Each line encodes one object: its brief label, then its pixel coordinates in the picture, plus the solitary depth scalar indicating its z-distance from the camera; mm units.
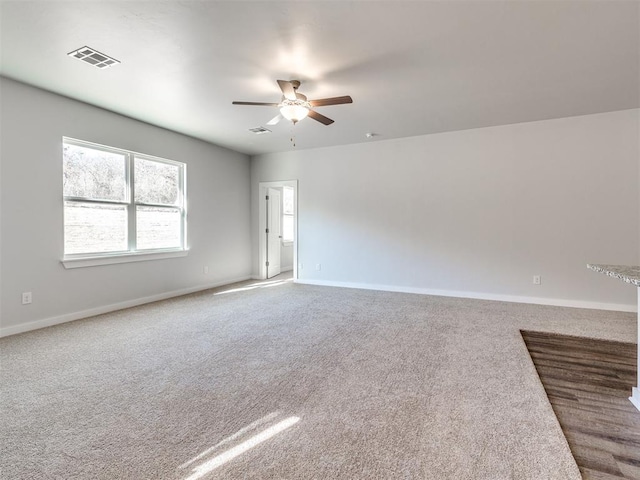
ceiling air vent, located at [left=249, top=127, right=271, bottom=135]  4788
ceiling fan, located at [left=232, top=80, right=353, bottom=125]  2836
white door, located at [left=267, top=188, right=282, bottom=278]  6828
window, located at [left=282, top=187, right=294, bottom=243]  8039
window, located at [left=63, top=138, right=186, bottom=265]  3832
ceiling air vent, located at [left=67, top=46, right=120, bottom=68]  2641
